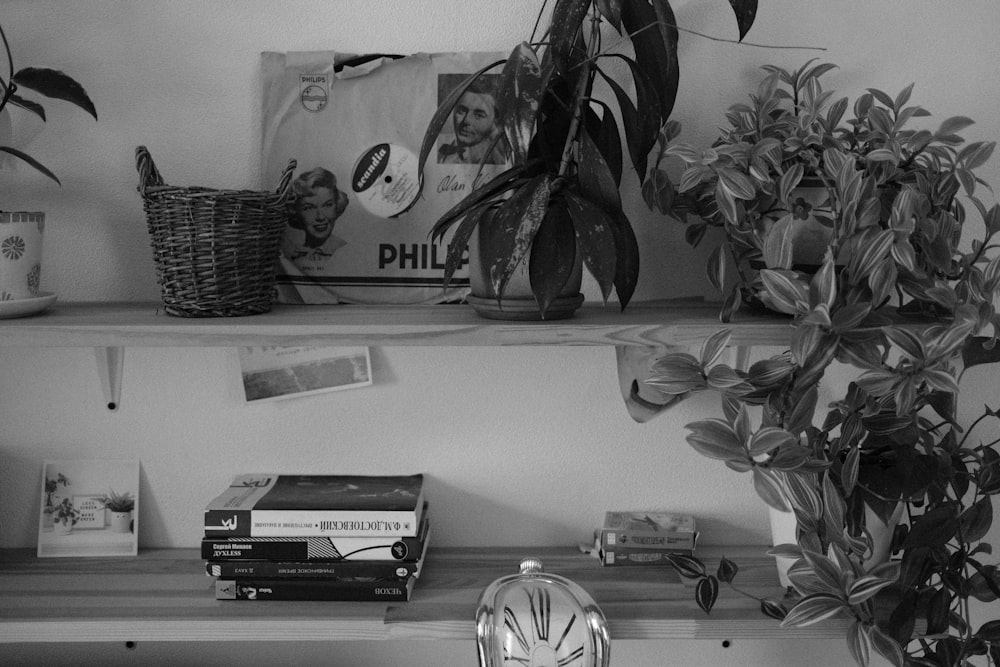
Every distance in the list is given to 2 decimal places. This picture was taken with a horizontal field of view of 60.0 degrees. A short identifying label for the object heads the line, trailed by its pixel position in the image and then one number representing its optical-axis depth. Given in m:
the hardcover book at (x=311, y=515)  1.18
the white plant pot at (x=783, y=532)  1.19
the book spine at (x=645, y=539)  1.29
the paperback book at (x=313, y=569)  1.18
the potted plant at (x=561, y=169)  1.01
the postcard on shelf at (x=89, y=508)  1.34
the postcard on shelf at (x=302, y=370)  1.35
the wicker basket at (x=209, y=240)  1.08
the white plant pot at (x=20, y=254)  1.09
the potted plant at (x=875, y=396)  0.99
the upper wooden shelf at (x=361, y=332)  1.06
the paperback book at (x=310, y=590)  1.18
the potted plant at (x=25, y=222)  1.10
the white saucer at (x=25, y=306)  1.10
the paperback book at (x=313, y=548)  1.18
